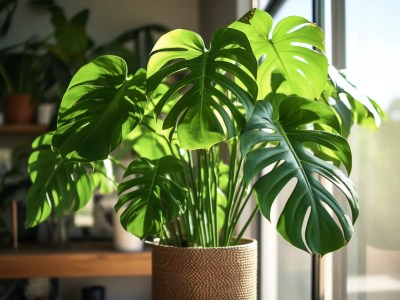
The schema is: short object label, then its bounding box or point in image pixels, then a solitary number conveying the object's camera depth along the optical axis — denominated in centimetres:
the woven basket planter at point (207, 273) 128
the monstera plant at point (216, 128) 99
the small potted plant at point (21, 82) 331
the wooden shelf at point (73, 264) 296
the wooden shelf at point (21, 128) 329
